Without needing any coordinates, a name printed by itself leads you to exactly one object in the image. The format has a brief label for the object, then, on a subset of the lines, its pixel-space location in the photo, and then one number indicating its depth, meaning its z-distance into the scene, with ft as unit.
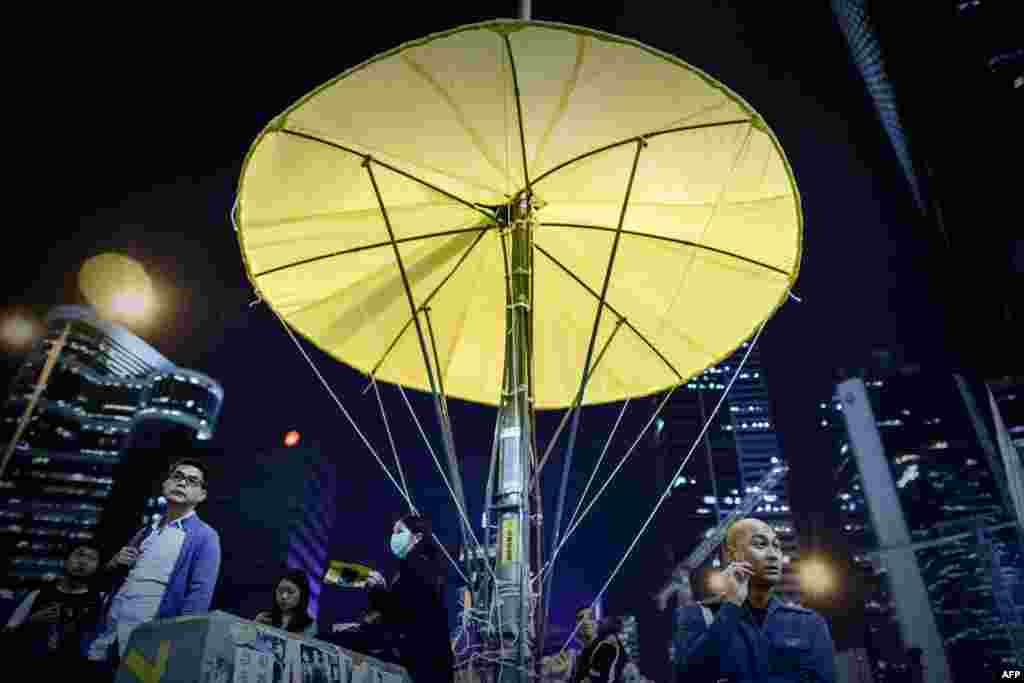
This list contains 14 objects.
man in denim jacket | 9.05
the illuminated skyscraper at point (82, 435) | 335.67
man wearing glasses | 11.87
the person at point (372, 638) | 12.04
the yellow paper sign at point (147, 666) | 6.57
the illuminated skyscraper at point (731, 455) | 305.94
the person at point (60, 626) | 11.85
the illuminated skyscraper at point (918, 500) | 169.12
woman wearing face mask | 11.80
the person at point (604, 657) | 20.11
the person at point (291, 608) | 15.75
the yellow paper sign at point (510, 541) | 12.65
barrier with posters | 6.48
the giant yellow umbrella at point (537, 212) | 14.42
